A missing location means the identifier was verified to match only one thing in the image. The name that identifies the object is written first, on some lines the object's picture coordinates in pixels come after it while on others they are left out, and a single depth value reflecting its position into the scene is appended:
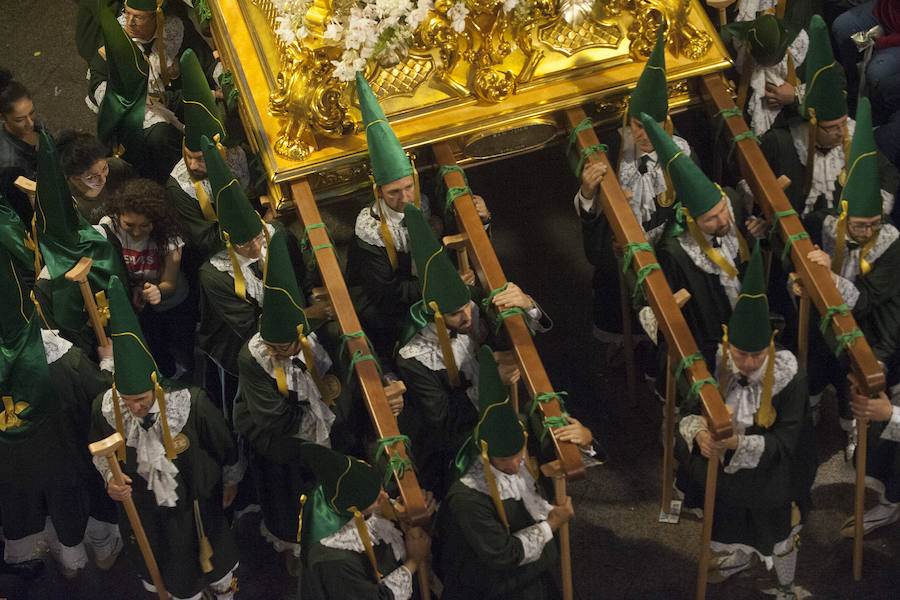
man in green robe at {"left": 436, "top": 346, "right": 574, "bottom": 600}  13.43
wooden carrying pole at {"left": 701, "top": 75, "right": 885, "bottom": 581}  14.45
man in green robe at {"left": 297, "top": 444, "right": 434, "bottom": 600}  13.33
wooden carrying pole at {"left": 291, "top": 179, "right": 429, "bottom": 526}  13.91
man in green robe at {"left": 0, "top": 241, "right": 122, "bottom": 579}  14.53
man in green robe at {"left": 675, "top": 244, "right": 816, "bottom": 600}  14.12
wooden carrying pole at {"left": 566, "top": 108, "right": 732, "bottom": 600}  14.11
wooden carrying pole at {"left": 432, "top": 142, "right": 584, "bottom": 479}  14.09
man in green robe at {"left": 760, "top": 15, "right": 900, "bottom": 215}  15.28
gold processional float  16.05
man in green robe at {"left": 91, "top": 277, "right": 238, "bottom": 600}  14.10
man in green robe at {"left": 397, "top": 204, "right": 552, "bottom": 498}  14.27
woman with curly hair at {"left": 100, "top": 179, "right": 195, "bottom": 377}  15.87
